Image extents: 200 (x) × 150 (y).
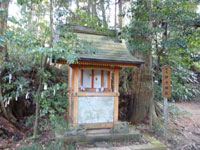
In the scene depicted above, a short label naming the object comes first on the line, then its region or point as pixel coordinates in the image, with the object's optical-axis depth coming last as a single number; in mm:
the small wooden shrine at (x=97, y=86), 4105
